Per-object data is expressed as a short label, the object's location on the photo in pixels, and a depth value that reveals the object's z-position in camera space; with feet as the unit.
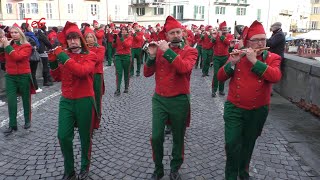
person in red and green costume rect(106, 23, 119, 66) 52.75
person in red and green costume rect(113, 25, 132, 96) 29.81
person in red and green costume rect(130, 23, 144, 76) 40.25
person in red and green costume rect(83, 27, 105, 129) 19.67
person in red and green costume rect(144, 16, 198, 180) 12.34
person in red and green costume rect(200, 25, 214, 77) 40.48
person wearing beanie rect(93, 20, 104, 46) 37.96
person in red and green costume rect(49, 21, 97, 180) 12.29
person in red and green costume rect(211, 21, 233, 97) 30.19
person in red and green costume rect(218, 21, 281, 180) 11.05
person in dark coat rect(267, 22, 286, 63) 26.71
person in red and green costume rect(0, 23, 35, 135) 18.84
